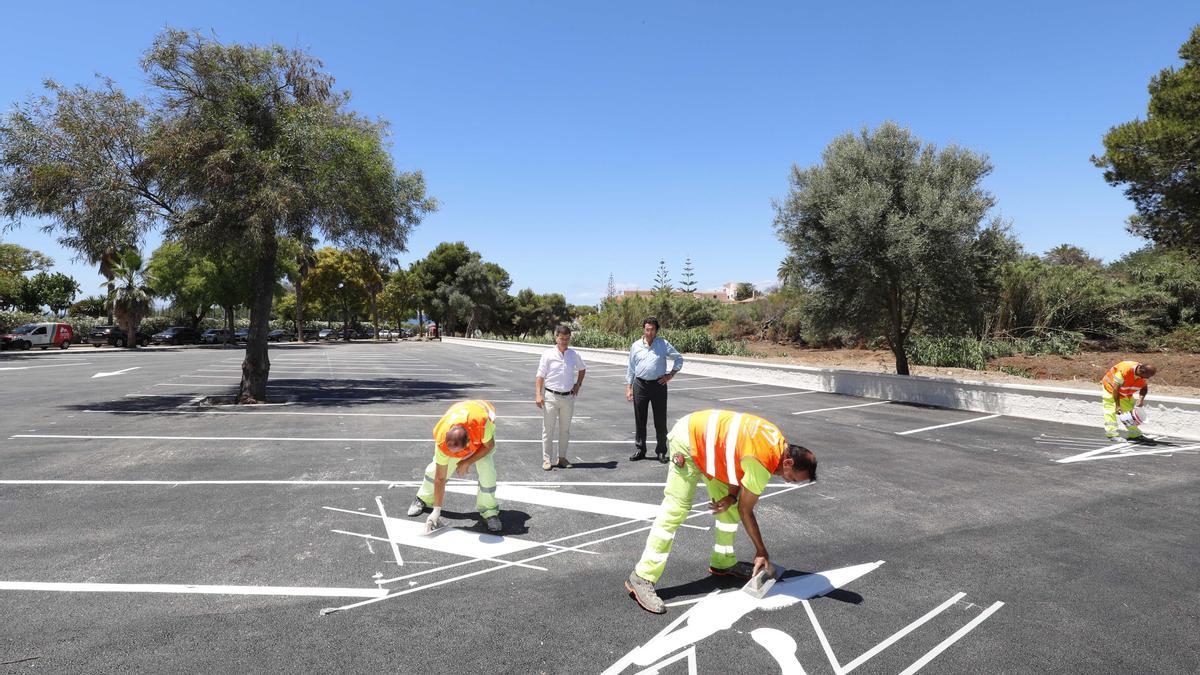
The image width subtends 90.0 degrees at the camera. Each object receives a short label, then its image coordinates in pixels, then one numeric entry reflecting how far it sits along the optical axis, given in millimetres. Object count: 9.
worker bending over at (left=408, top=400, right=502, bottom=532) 4852
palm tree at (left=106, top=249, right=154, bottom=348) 38188
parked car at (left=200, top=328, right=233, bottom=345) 46531
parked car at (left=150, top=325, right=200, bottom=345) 43438
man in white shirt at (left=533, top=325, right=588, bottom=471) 7191
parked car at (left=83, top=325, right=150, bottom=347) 39438
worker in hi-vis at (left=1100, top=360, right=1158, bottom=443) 8797
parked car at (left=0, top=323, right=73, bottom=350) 34125
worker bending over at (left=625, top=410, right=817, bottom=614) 3578
